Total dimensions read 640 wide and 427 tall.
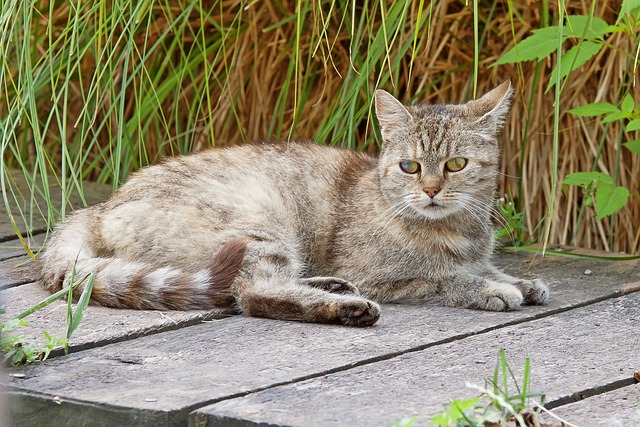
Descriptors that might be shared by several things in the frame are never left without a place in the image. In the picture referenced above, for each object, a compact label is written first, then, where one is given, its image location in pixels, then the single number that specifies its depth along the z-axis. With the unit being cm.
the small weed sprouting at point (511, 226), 814
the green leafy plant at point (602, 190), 755
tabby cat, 631
